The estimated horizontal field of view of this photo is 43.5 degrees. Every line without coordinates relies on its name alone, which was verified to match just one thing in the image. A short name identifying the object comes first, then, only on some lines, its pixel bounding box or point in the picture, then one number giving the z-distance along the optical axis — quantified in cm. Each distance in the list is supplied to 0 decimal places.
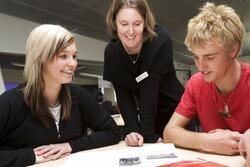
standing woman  168
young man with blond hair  121
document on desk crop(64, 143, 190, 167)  102
